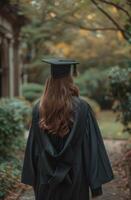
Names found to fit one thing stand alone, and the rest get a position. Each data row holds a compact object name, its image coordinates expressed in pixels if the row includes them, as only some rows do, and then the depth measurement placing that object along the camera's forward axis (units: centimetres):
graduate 509
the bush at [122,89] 1176
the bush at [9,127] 1026
